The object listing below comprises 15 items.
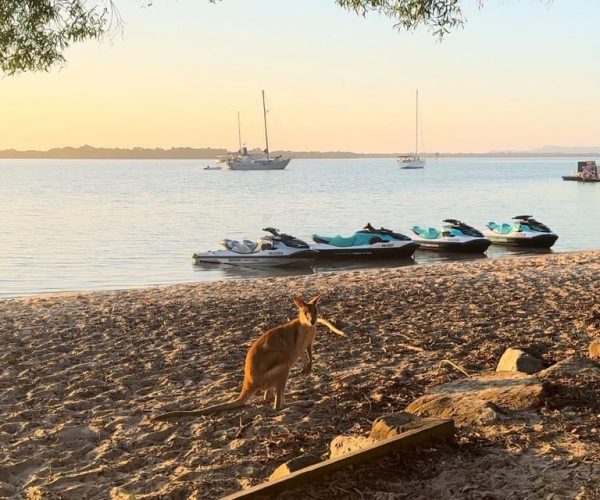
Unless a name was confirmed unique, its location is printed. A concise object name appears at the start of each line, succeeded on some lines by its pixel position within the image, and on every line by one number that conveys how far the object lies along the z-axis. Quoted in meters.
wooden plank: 3.80
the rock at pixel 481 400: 5.13
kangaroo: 6.02
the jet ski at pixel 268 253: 24.91
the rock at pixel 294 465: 4.19
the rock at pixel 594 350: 6.99
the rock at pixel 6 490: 4.78
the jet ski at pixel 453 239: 28.25
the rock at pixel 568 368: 5.96
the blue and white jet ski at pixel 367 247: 26.34
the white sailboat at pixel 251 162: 146.62
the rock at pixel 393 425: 4.53
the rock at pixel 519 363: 6.43
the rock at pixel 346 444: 4.56
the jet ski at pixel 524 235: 29.75
